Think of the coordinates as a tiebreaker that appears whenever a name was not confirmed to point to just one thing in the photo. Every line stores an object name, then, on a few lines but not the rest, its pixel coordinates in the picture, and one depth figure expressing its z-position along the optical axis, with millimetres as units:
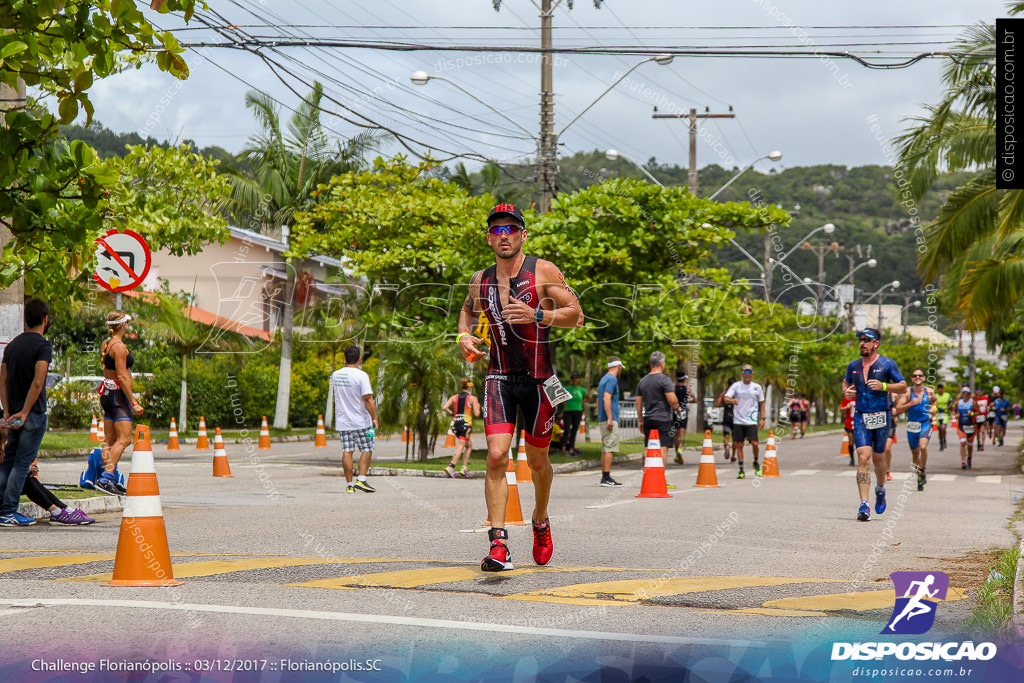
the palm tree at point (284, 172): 35406
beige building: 42375
